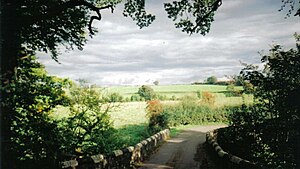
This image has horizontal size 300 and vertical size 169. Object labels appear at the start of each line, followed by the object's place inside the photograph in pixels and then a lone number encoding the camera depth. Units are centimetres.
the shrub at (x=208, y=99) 4816
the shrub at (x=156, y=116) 3212
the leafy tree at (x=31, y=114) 743
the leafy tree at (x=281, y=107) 683
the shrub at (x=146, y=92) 6319
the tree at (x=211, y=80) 8756
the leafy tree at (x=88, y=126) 992
